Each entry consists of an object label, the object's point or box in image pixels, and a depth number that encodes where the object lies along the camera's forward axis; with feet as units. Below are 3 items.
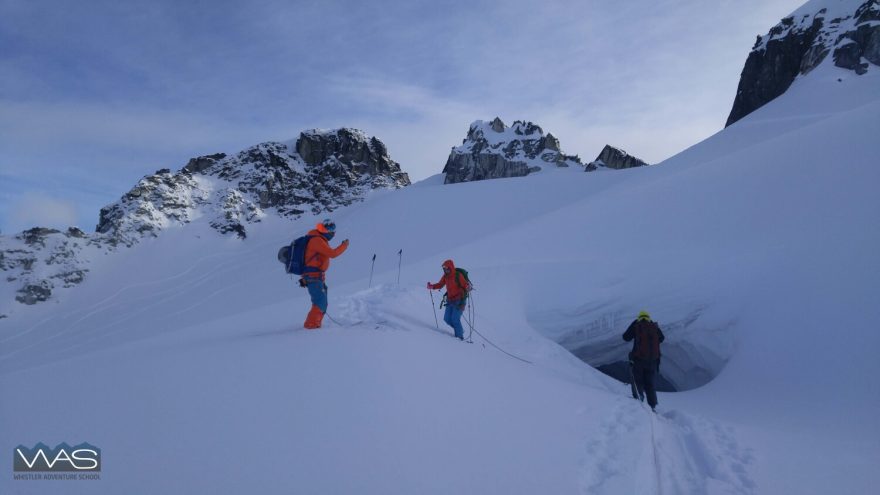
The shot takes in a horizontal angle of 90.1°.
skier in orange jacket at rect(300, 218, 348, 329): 21.38
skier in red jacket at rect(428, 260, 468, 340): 27.27
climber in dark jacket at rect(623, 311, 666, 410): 23.63
